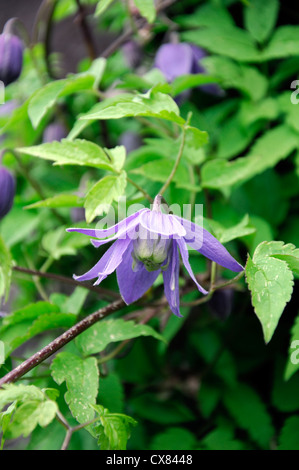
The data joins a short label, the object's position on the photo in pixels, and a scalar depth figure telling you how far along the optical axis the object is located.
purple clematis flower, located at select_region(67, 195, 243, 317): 0.34
